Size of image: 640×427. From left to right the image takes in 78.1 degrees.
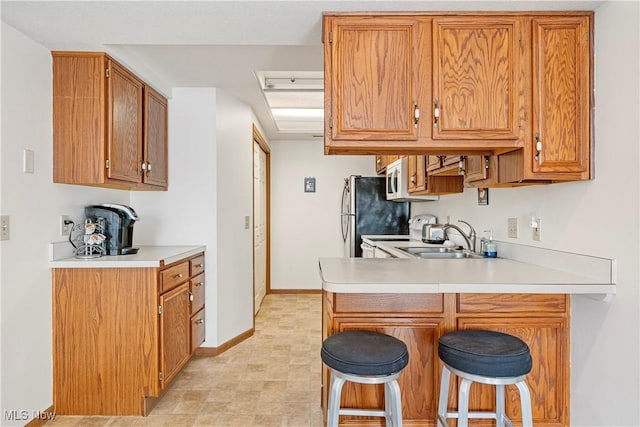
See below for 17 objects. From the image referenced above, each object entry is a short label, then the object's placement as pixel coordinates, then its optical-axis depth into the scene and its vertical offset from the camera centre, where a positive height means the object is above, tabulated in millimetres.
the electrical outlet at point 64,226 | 2287 -90
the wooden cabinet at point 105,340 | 2199 -727
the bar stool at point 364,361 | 1447 -559
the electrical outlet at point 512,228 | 2399 -101
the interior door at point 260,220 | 4473 -111
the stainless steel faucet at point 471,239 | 2983 -213
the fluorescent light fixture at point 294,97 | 3135 +1042
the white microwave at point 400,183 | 3855 +290
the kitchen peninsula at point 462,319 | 1698 -488
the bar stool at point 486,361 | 1456 -563
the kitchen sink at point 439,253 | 2880 -315
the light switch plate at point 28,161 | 1990 +255
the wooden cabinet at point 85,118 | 2244 +537
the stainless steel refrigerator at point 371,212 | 4719 -10
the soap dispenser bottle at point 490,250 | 2580 -254
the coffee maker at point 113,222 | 2486 -71
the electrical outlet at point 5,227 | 1840 -78
